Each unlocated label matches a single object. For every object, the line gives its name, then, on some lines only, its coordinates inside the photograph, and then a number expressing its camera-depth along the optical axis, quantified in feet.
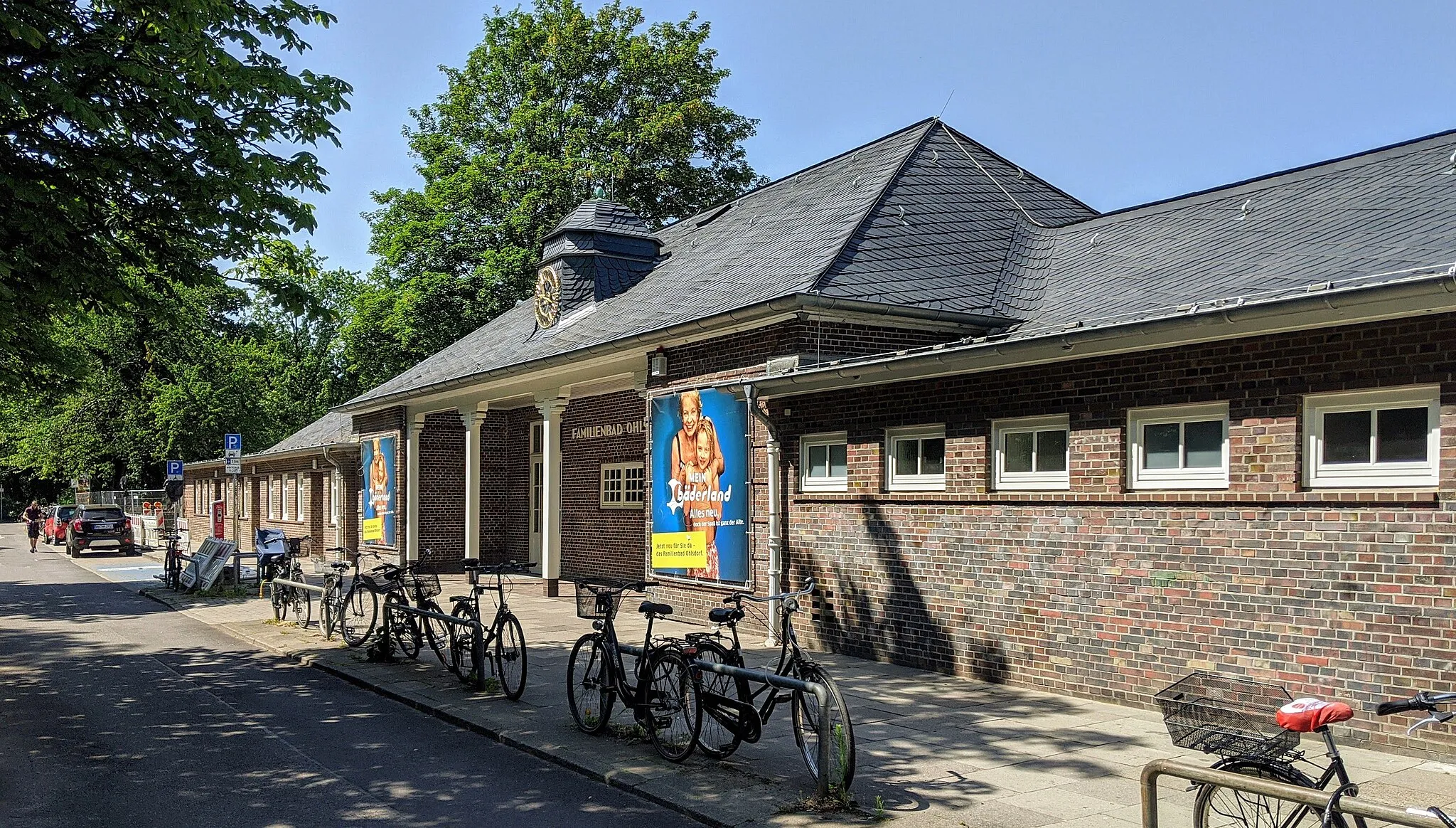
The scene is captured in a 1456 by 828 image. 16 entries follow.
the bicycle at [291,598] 53.83
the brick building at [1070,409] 24.97
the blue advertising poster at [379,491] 85.51
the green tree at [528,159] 116.26
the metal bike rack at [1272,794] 11.26
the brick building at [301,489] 104.63
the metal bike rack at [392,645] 34.37
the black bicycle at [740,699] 23.11
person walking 149.89
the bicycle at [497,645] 33.50
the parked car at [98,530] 126.62
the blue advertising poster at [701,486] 45.37
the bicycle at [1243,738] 15.56
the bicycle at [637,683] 25.44
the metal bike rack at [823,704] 20.77
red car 151.53
